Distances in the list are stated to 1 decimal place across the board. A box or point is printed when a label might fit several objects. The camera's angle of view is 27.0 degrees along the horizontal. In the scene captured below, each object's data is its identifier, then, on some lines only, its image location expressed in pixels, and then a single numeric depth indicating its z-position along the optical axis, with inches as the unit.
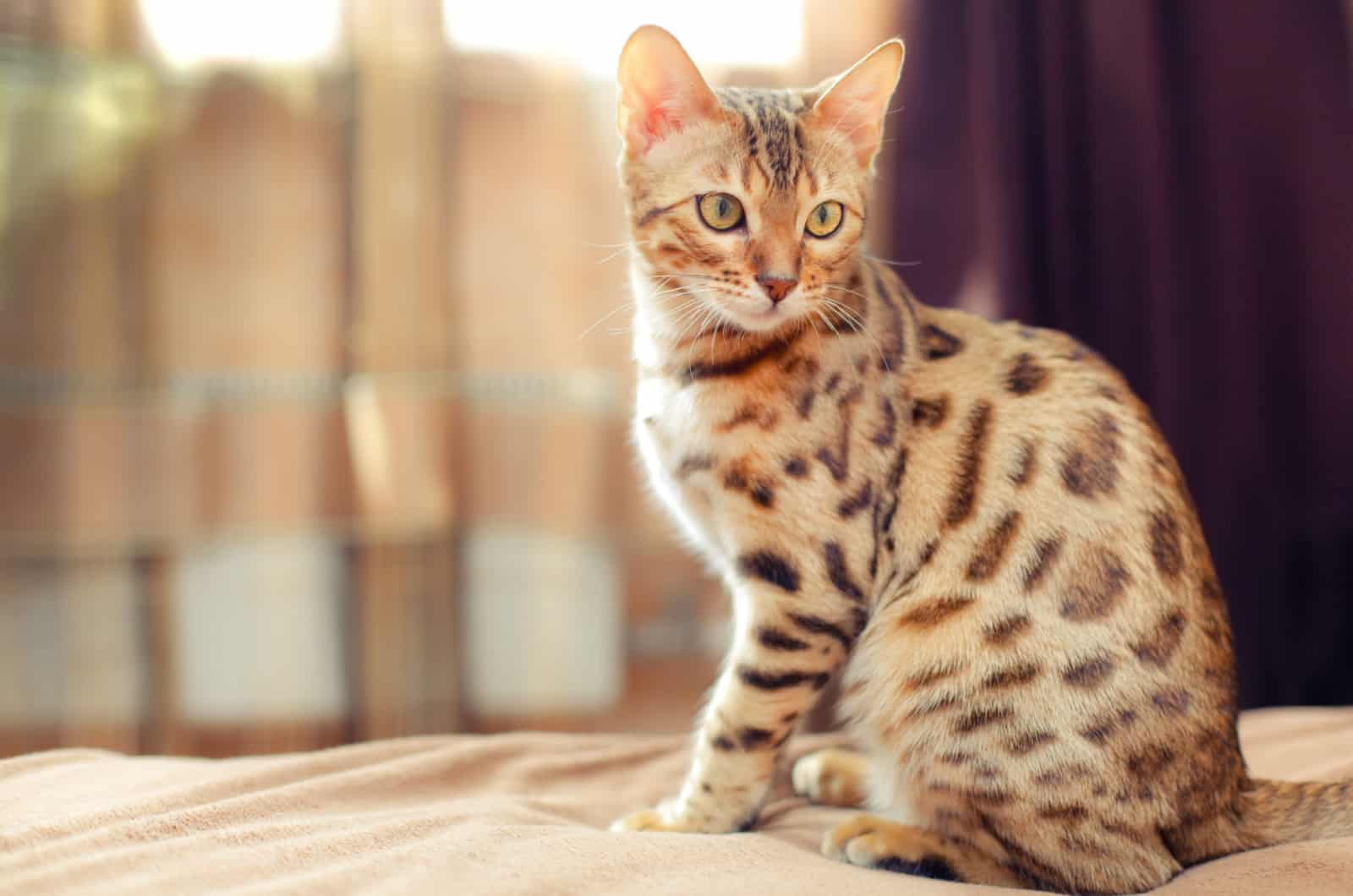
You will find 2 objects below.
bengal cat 38.5
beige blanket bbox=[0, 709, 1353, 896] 37.2
